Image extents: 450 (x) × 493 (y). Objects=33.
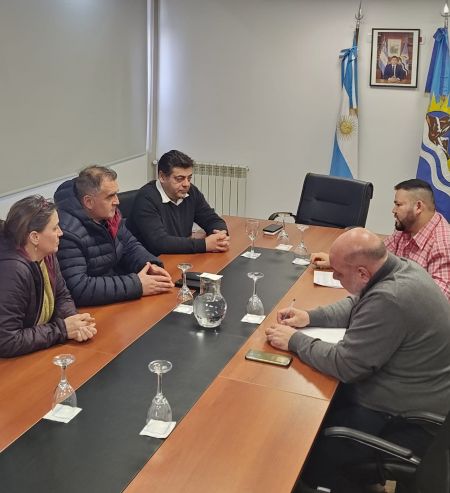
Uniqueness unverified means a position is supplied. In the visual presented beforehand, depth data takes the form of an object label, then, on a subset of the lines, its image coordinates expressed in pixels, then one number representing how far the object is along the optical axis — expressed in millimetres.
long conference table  1665
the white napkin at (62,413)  1903
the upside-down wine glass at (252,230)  3621
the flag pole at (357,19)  5480
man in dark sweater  3688
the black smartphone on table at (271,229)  4156
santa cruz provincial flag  5281
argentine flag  5551
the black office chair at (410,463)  1701
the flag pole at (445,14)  5215
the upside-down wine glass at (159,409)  1878
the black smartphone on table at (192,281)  3051
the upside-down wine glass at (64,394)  1934
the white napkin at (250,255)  3627
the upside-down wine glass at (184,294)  2869
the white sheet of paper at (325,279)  3188
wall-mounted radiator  6188
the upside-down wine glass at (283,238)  3933
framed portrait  5406
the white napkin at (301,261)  3525
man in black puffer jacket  2856
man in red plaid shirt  3275
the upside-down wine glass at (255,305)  2727
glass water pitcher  2561
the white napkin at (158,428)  1838
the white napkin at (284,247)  3799
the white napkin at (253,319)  2680
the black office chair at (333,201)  4496
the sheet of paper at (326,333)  2492
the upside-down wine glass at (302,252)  3596
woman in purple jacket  2314
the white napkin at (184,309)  2773
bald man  2135
